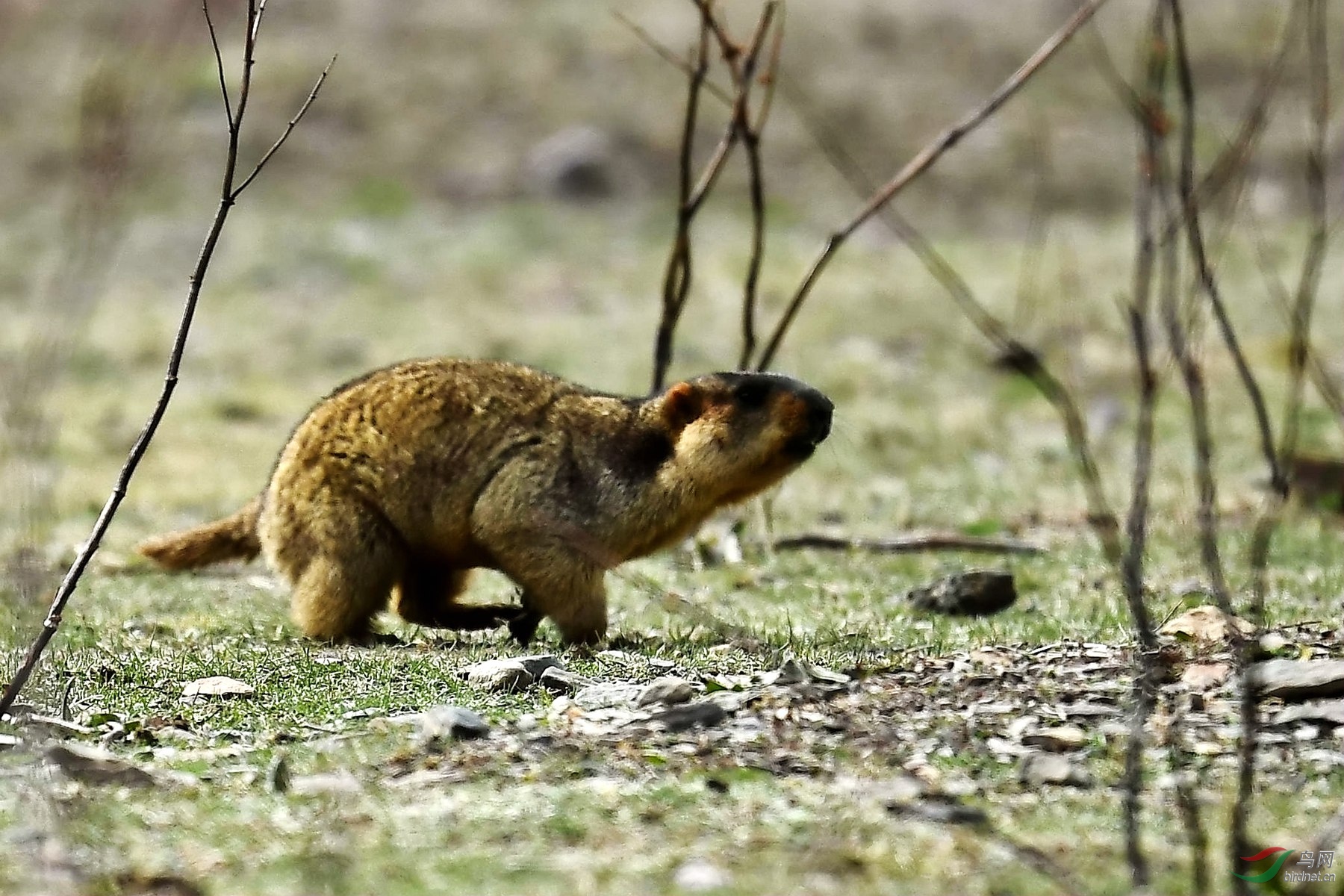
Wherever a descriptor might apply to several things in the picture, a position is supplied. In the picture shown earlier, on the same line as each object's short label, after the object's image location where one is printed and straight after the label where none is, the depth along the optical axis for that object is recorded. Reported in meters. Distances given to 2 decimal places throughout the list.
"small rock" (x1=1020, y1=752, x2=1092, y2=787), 10.00
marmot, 14.84
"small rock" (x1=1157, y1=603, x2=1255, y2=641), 13.43
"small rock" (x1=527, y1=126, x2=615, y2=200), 51.31
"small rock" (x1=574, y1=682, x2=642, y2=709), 11.89
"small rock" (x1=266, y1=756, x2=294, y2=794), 10.05
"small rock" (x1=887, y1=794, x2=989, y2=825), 9.16
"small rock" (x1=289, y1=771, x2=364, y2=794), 9.88
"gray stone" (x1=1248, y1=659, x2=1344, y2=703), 11.46
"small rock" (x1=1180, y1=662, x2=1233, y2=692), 11.96
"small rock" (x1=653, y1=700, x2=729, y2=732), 11.12
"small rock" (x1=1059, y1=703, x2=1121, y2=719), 11.37
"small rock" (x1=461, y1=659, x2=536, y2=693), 12.43
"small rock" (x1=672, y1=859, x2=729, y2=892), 8.23
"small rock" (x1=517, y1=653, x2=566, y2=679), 12.60
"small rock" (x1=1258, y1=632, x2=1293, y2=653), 13.22
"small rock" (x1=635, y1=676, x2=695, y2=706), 11.69
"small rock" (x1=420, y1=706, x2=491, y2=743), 10.90
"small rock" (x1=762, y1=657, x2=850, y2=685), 12.05
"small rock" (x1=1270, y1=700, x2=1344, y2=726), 11.02
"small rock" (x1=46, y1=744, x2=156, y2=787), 10.17
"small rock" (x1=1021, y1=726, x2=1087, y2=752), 10.70
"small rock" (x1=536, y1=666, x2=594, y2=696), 12.41
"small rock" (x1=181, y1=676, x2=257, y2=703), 12.52
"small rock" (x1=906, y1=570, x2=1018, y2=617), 16.61
